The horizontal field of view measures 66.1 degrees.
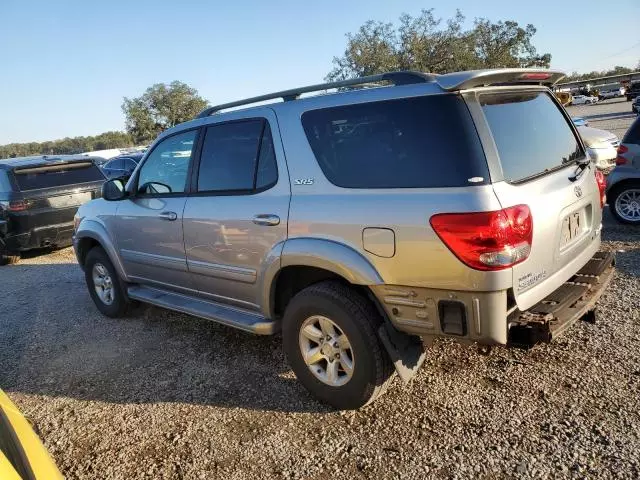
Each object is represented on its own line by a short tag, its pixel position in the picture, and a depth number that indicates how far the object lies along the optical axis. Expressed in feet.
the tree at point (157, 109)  172.76
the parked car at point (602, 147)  30.42
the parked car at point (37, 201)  26.35
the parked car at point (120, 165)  53.57
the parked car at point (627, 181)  22.62
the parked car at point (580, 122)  40.88
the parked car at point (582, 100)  156.66
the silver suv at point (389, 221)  8.18
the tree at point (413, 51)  123.34
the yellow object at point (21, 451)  5.07
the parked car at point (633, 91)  126.39
